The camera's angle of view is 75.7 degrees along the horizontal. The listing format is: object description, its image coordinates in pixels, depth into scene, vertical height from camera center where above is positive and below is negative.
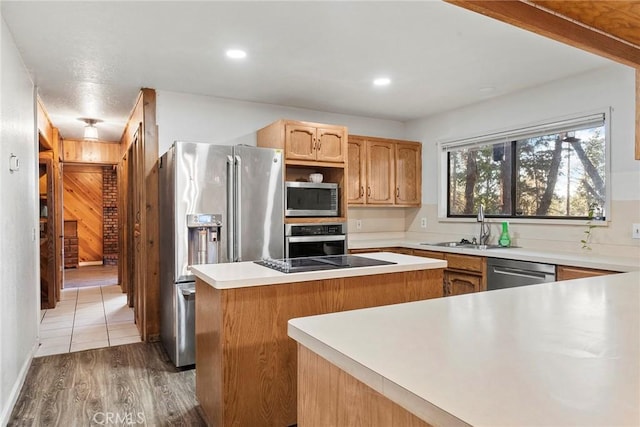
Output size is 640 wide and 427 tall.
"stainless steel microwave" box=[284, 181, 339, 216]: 3.81 +0.11
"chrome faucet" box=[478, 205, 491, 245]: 4.17 -0.21
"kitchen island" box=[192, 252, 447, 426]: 2.07 -0.59
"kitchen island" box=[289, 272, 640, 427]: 0.68 -0.32
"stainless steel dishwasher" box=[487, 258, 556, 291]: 3.08 -0.50
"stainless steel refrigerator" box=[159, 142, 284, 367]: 3.20 -0.04
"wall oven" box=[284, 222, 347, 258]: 3.68 -0.27
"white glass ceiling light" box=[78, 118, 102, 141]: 5.05 +1.06
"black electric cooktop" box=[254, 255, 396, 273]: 2.34 -0.32
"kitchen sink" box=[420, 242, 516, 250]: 3.98 -0.35
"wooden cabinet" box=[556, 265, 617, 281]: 2.79 -0.44
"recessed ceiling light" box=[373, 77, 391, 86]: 3.50 +1.12
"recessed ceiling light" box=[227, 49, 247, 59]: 2.87 +1.12
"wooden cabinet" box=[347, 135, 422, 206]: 4.56 +0.45
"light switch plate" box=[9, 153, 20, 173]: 2.53 +0.31
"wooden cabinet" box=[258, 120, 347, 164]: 3.80 +0.68
